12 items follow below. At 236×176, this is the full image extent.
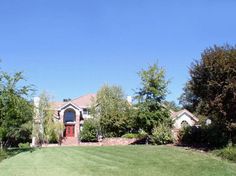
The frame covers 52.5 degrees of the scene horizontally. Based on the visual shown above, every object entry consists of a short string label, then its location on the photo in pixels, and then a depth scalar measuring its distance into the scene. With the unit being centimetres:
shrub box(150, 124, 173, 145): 1881
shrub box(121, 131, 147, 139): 2155
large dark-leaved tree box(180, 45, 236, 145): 1456
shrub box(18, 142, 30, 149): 2881
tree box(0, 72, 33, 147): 1824
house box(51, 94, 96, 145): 3522
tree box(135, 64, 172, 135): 2066
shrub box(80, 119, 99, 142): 3000
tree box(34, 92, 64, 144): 3029
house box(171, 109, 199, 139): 3748
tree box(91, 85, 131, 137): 2691
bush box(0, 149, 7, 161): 1533
